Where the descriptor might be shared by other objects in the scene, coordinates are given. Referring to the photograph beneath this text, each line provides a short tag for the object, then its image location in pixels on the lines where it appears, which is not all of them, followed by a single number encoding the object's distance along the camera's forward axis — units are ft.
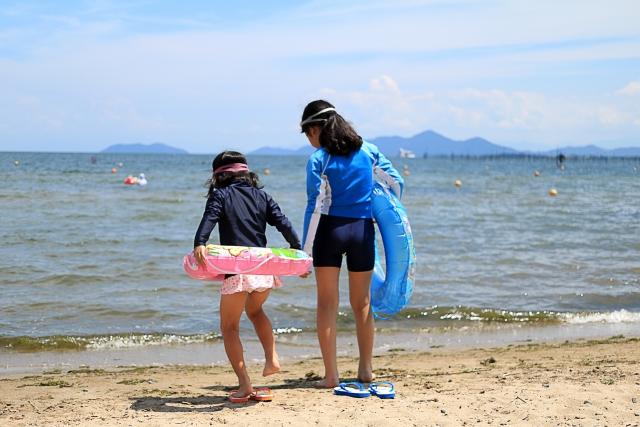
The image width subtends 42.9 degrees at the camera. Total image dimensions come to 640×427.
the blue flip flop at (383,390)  17.16
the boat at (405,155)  556.59
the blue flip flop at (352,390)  17.25
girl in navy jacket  16.78
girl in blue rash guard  17.40
